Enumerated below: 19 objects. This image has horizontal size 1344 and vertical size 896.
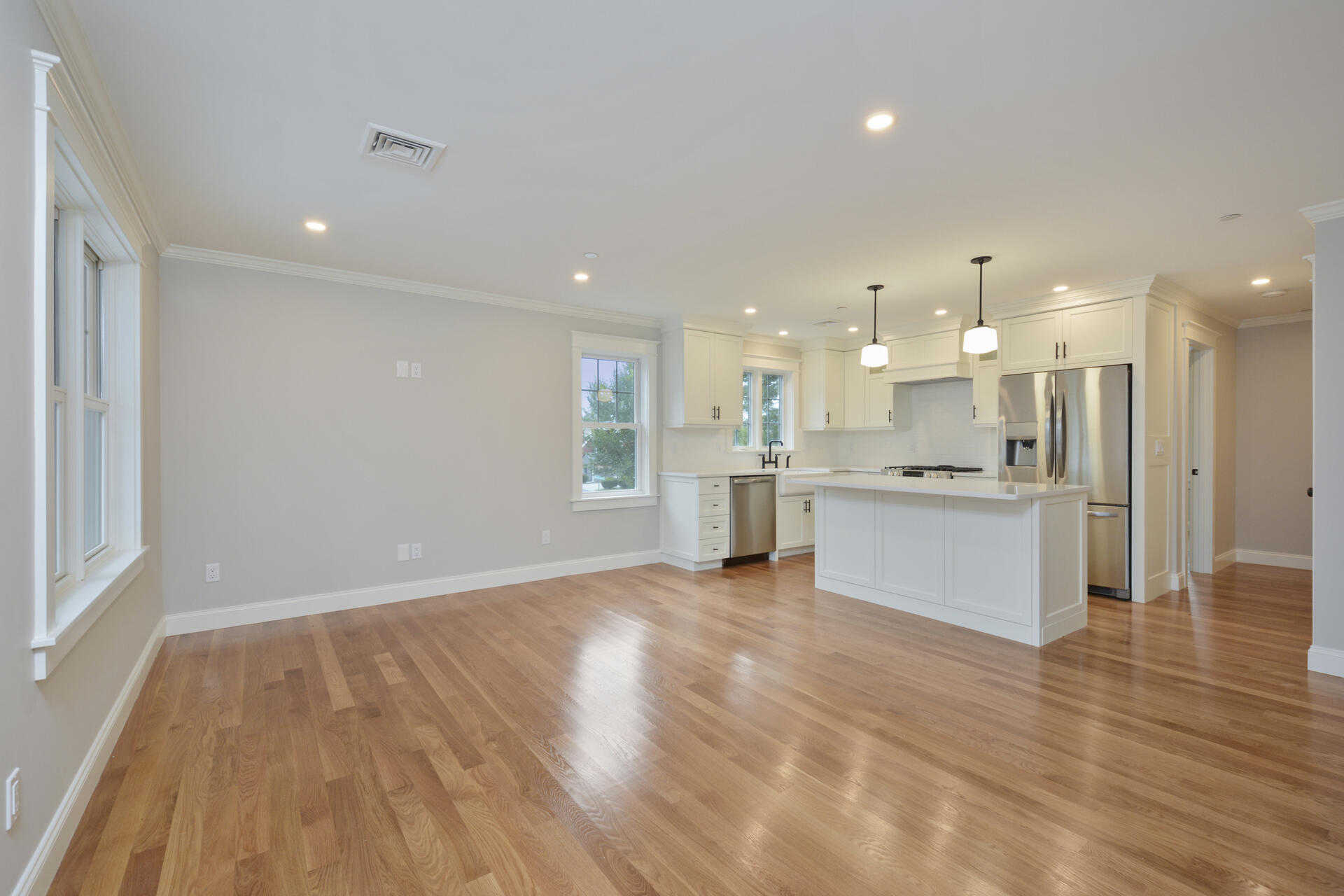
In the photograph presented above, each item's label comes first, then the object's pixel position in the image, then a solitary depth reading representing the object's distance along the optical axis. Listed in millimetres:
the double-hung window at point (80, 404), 1683
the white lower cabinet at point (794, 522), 6273
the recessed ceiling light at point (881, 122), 2266
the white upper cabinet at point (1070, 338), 4590
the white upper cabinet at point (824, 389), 6980
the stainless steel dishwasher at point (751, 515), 5914
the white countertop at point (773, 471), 5656
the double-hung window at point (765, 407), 6980
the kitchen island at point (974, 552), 3553
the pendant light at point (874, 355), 4359
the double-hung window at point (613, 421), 5559
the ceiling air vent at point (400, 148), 2416
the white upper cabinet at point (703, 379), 5812
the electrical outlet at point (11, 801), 1431
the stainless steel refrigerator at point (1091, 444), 4605
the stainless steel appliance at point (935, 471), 6055
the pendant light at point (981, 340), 3779
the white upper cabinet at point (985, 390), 5730
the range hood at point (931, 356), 5863
